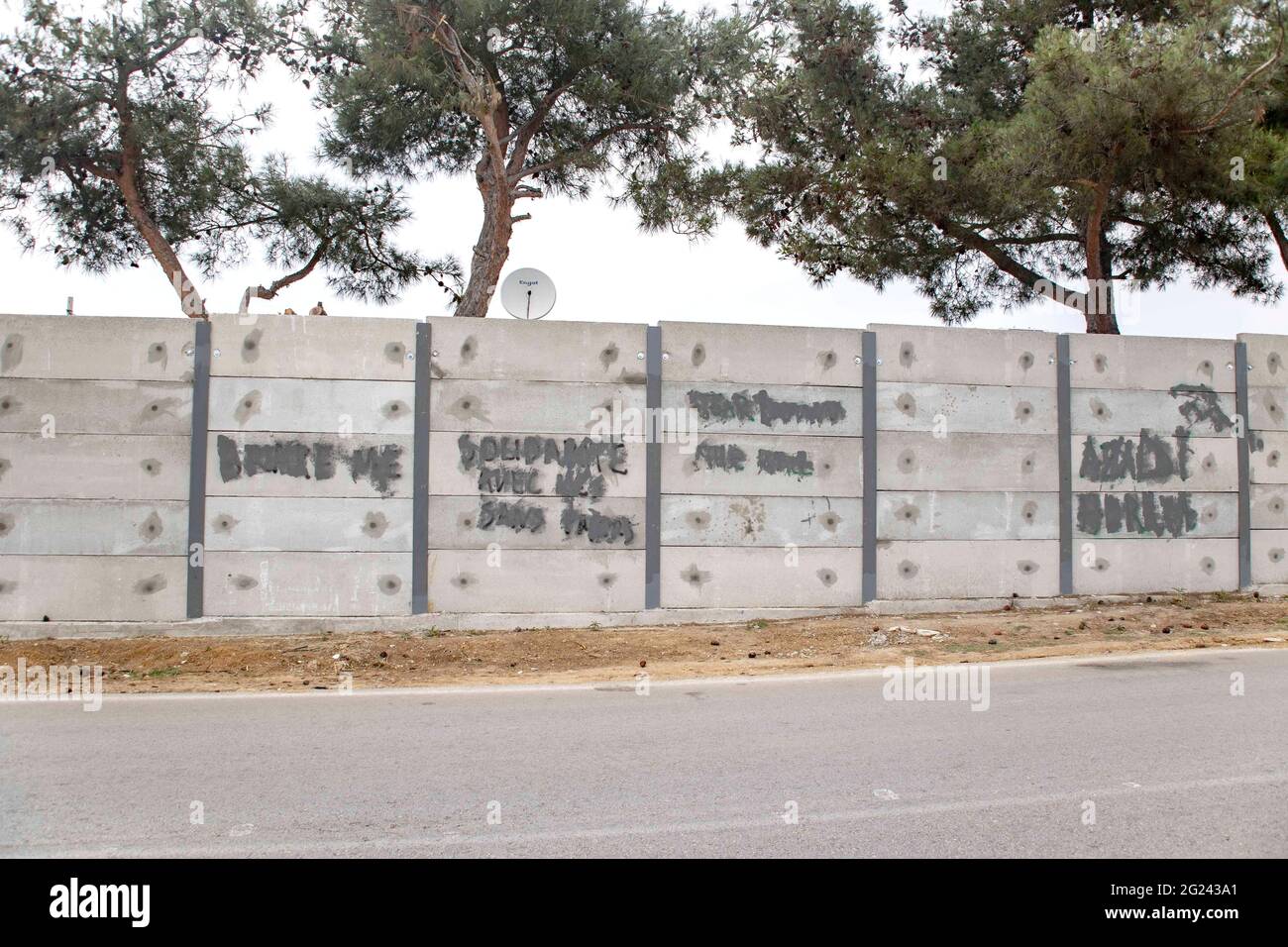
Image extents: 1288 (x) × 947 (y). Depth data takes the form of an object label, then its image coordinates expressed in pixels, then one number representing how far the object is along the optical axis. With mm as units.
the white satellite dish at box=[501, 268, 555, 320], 11656
